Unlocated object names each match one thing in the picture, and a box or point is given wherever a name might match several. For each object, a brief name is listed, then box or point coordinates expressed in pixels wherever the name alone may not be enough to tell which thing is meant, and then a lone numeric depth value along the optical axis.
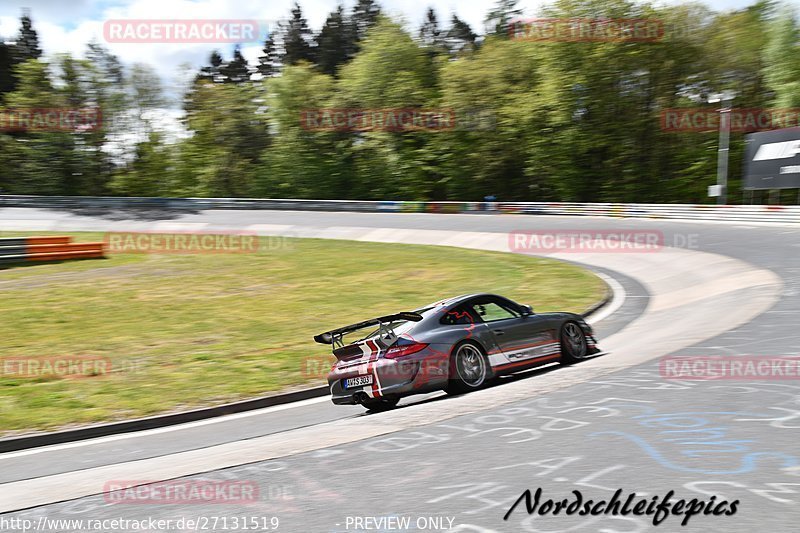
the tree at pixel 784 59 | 49.23
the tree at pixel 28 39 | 92.19
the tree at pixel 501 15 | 91.62
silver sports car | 8.98
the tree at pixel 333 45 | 95.94
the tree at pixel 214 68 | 102.86
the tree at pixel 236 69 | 102.19
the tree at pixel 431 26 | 99.74
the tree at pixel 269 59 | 100.44
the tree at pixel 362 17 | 100.06
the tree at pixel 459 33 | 94.75
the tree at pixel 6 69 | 77.94
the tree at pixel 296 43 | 99.06
